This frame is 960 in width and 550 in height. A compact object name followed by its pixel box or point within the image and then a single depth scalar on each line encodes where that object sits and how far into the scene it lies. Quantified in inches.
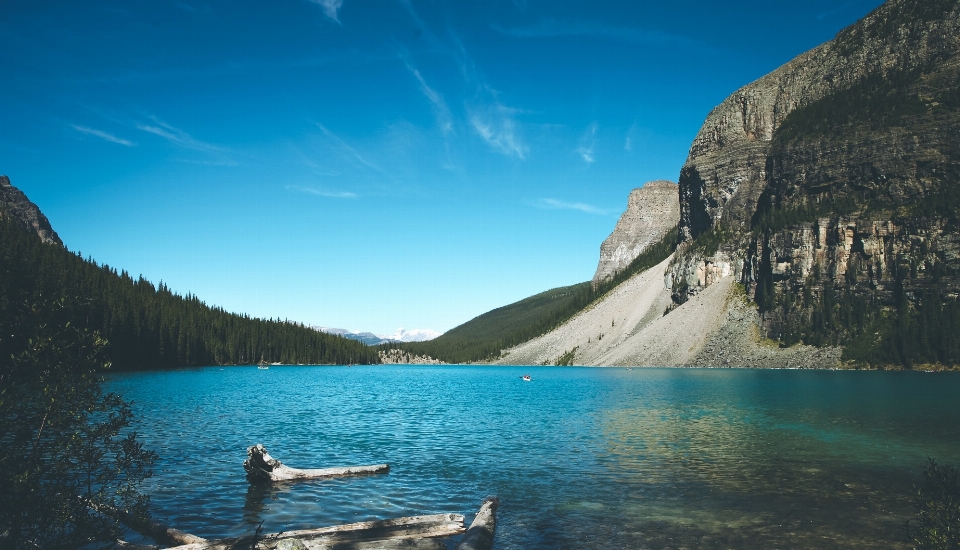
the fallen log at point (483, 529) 570.6
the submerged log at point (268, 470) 878.4
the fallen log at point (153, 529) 512.7
